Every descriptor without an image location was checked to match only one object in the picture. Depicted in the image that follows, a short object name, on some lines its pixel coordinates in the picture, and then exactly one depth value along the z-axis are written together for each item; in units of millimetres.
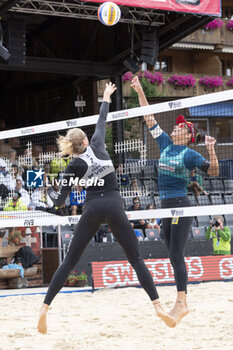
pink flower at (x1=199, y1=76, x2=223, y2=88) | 46920
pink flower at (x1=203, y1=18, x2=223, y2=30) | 49474
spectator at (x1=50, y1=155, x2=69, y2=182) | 14271
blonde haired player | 8475
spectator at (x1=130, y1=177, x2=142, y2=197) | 13605
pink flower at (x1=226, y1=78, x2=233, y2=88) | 47854
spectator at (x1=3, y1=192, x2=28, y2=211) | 14783
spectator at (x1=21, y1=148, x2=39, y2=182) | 14408
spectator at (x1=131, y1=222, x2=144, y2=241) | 20139
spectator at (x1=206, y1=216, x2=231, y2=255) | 19559
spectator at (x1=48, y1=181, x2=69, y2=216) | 16213
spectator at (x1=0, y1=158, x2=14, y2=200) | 15109
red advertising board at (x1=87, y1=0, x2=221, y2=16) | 21509
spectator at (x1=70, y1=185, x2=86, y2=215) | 14621
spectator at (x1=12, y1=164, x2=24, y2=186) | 15136
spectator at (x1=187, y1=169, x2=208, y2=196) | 23467
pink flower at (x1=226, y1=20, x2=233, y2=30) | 51205
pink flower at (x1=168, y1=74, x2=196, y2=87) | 45821
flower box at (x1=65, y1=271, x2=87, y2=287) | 17925
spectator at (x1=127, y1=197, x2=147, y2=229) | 22209
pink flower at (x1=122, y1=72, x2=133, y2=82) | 42112
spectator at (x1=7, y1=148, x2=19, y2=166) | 15287
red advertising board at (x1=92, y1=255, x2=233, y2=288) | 17169
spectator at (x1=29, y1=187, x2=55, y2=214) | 14669
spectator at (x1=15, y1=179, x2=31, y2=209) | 15040
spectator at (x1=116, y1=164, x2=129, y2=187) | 14275
